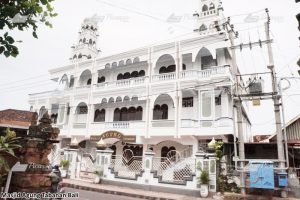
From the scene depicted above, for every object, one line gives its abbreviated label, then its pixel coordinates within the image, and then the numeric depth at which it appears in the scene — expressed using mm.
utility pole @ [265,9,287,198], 12250
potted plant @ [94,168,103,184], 15442
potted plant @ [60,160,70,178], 17642
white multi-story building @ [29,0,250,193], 16984
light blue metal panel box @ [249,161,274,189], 11594
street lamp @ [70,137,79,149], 18188
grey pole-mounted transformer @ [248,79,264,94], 14205
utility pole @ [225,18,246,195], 12352
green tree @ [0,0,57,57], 3504
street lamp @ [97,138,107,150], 16531
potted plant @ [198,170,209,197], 11867
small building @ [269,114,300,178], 15656
